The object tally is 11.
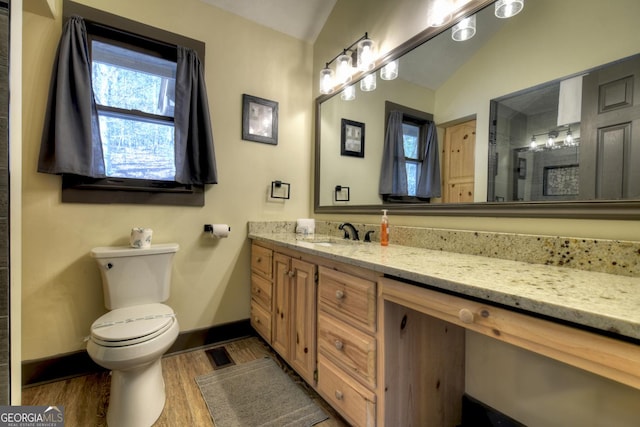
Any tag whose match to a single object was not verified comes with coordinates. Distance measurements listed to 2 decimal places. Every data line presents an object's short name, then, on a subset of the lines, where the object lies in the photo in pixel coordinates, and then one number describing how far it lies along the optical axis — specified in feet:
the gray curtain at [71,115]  5.01
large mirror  3.09
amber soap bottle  5.31
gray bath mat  4.42
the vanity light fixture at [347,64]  6.24
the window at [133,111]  5.60
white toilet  4.06
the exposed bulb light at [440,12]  4.66
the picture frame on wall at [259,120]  7.13
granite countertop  1.89
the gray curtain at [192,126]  6.14
